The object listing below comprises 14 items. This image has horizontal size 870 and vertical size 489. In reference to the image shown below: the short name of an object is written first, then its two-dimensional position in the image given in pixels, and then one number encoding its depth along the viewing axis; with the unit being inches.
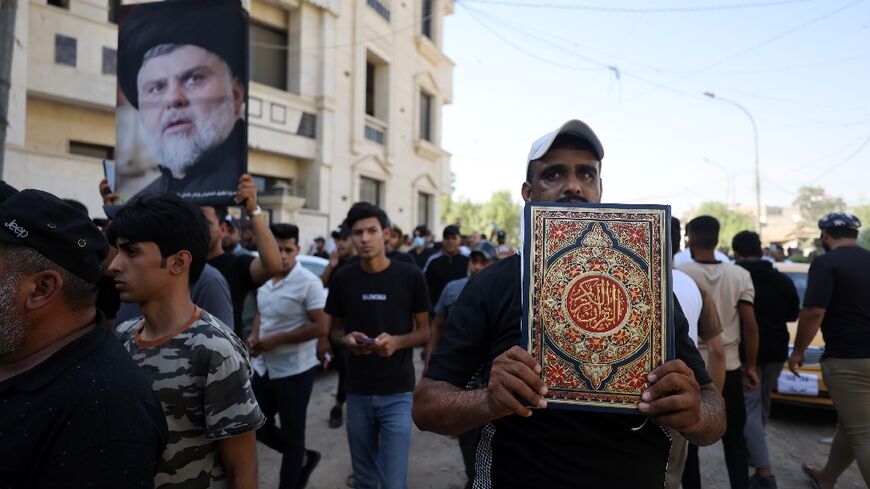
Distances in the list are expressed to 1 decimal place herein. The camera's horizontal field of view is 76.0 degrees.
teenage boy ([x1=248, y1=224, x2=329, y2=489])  159.8
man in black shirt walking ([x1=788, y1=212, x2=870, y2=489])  160.6
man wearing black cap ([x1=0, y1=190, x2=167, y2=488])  51.7
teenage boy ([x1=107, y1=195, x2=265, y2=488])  76.0
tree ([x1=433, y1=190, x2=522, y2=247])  2615.7
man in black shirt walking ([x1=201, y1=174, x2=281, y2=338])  139.3
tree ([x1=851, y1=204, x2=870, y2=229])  2888.8
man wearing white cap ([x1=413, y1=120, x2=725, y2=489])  53.2
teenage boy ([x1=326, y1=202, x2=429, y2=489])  145.6
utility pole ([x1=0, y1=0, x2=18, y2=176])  251.1
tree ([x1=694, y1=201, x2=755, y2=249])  3110.2
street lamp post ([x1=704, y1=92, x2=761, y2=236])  1127.6
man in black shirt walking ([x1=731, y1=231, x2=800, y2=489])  196.5
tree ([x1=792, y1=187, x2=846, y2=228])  3292.8
